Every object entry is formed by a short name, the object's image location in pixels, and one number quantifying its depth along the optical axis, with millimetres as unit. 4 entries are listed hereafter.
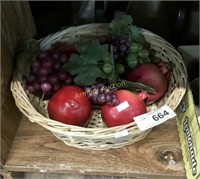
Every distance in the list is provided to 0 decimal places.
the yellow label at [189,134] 604
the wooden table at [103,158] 640
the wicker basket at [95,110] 587
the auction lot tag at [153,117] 588
